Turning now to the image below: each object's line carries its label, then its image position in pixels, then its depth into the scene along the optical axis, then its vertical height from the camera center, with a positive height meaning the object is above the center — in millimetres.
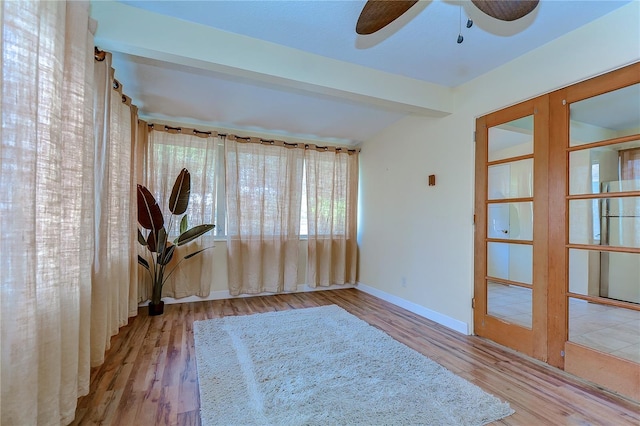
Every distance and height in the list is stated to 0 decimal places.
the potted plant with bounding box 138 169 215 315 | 3207 -248
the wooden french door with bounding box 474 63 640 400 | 1913 -89
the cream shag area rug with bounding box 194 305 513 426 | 1631 -1172
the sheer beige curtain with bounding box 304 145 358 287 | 4512 +12
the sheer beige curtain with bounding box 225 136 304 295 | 4055 -5
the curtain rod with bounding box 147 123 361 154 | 3678 +1105
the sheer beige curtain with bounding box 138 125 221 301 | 3648 +356
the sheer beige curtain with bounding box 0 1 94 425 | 1085 +13
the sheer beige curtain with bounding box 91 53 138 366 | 2012 -19
